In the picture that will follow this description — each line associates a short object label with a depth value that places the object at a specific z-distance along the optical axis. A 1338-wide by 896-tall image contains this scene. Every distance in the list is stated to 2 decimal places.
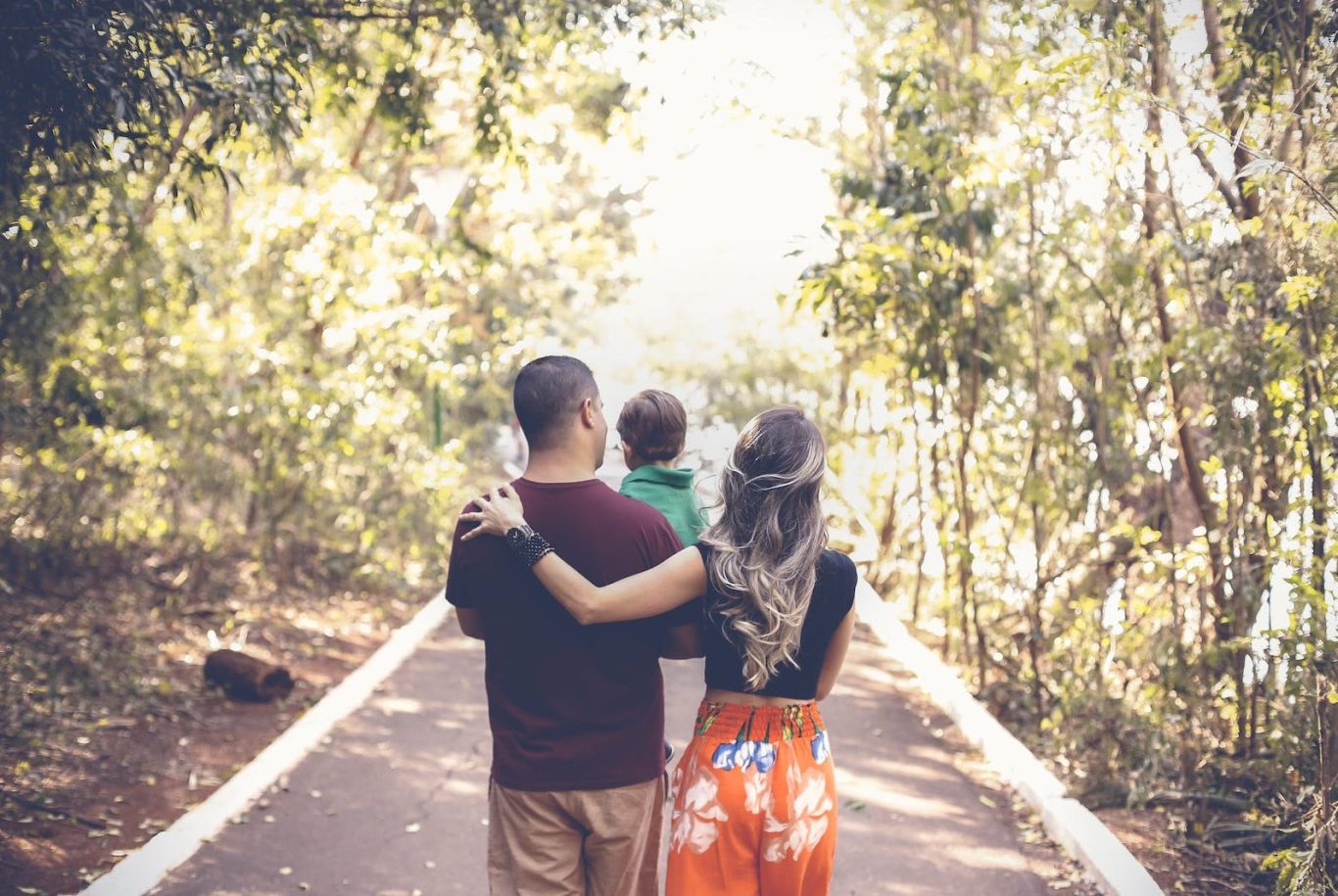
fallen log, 8.95
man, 3.24
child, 4.35
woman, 3.17
